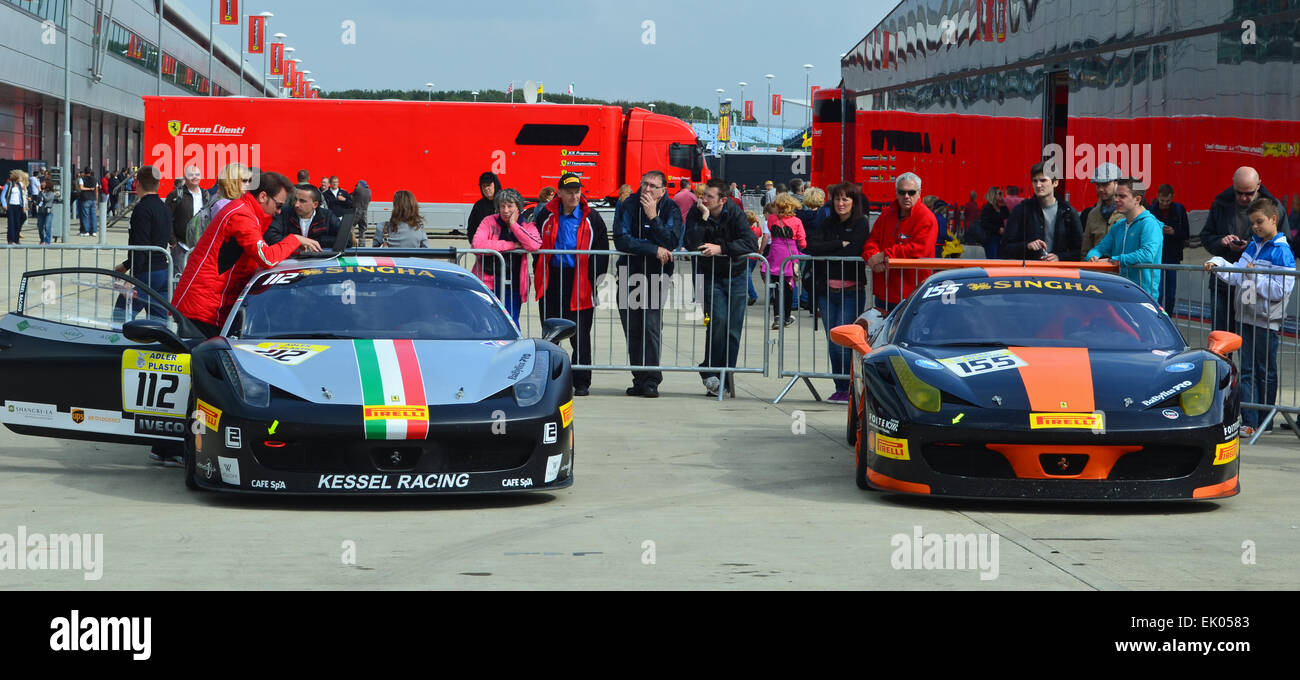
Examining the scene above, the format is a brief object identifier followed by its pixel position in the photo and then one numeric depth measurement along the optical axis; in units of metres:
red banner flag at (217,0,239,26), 58.22
